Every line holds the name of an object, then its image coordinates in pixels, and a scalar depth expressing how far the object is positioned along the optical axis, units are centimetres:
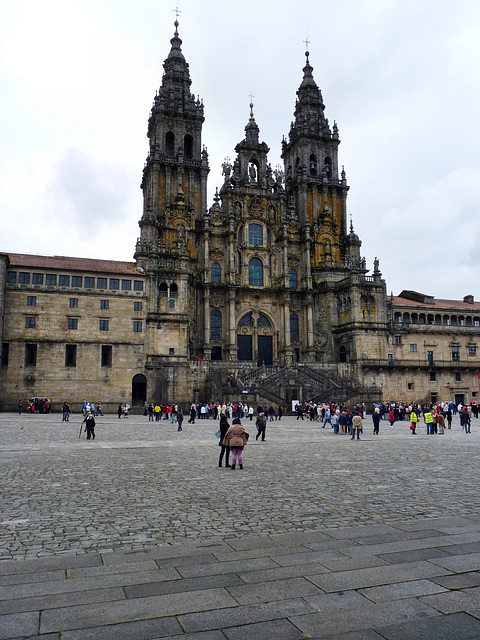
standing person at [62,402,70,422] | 3591
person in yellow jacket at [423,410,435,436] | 2814
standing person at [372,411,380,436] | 2760
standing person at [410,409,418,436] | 2844
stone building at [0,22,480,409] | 4809
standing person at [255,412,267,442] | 2320
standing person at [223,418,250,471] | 1479
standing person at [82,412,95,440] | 2306
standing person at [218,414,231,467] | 1534
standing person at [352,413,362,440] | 2511
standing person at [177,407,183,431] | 2880
